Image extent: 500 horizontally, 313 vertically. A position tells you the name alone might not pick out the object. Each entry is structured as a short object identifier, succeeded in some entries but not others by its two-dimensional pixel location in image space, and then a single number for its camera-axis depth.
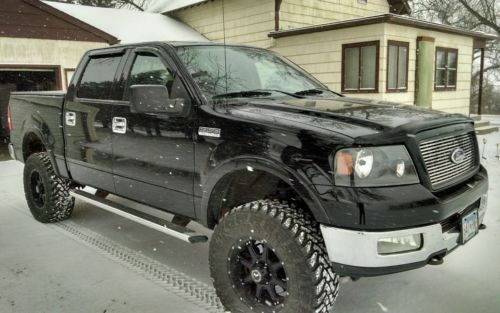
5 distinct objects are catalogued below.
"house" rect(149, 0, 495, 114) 11.89
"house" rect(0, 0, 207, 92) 11.01
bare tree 24.89
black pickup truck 2.48
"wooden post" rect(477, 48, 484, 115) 15.54
